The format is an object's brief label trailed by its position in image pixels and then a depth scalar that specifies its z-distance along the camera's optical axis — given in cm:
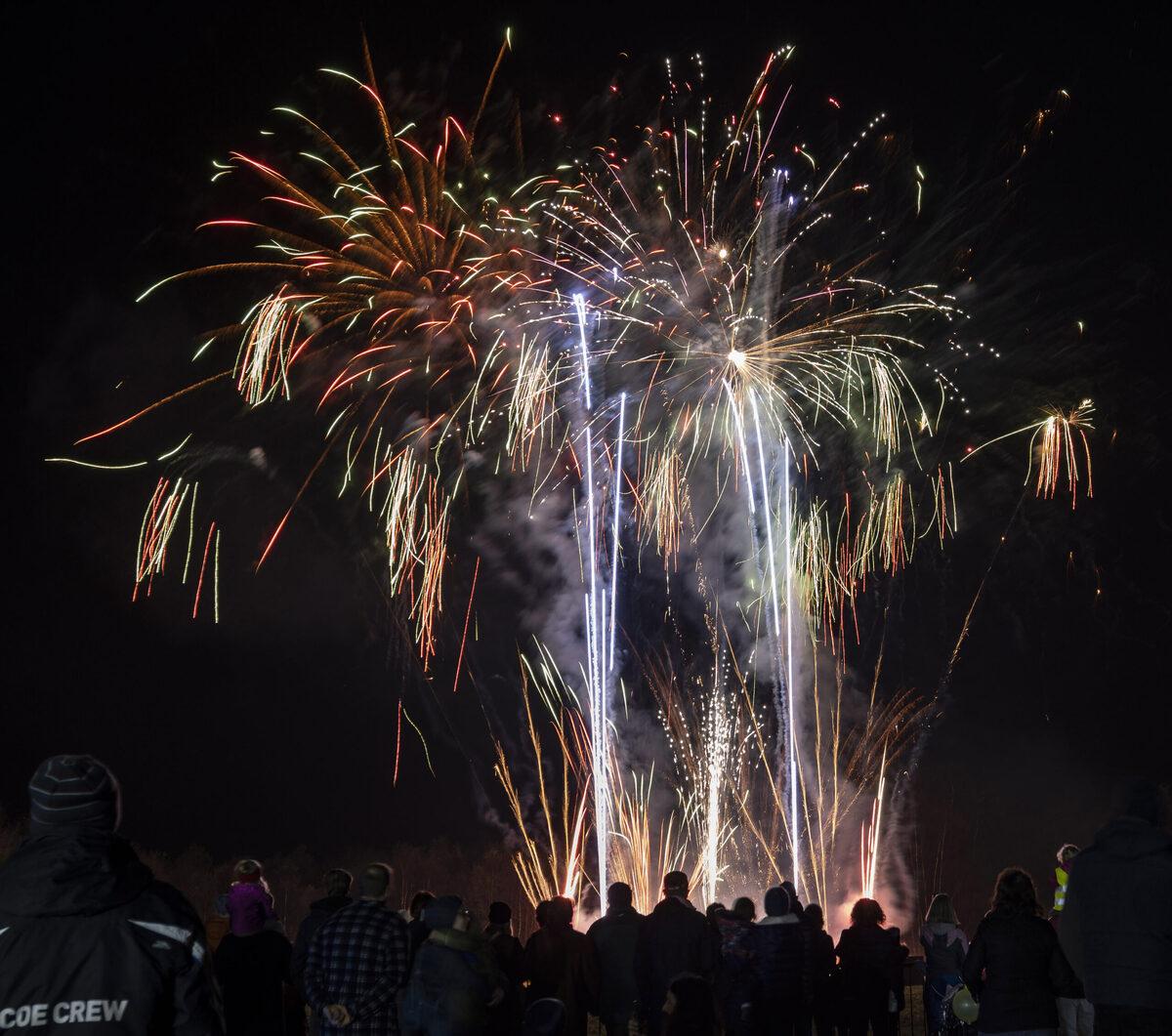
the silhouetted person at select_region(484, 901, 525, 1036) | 698
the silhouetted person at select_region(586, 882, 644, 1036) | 801
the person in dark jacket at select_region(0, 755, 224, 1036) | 296
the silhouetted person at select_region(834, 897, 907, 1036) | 884
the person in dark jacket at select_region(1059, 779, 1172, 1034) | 461
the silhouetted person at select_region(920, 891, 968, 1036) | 873
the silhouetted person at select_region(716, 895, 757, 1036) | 772
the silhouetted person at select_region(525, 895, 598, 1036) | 781
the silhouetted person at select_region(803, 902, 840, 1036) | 888
